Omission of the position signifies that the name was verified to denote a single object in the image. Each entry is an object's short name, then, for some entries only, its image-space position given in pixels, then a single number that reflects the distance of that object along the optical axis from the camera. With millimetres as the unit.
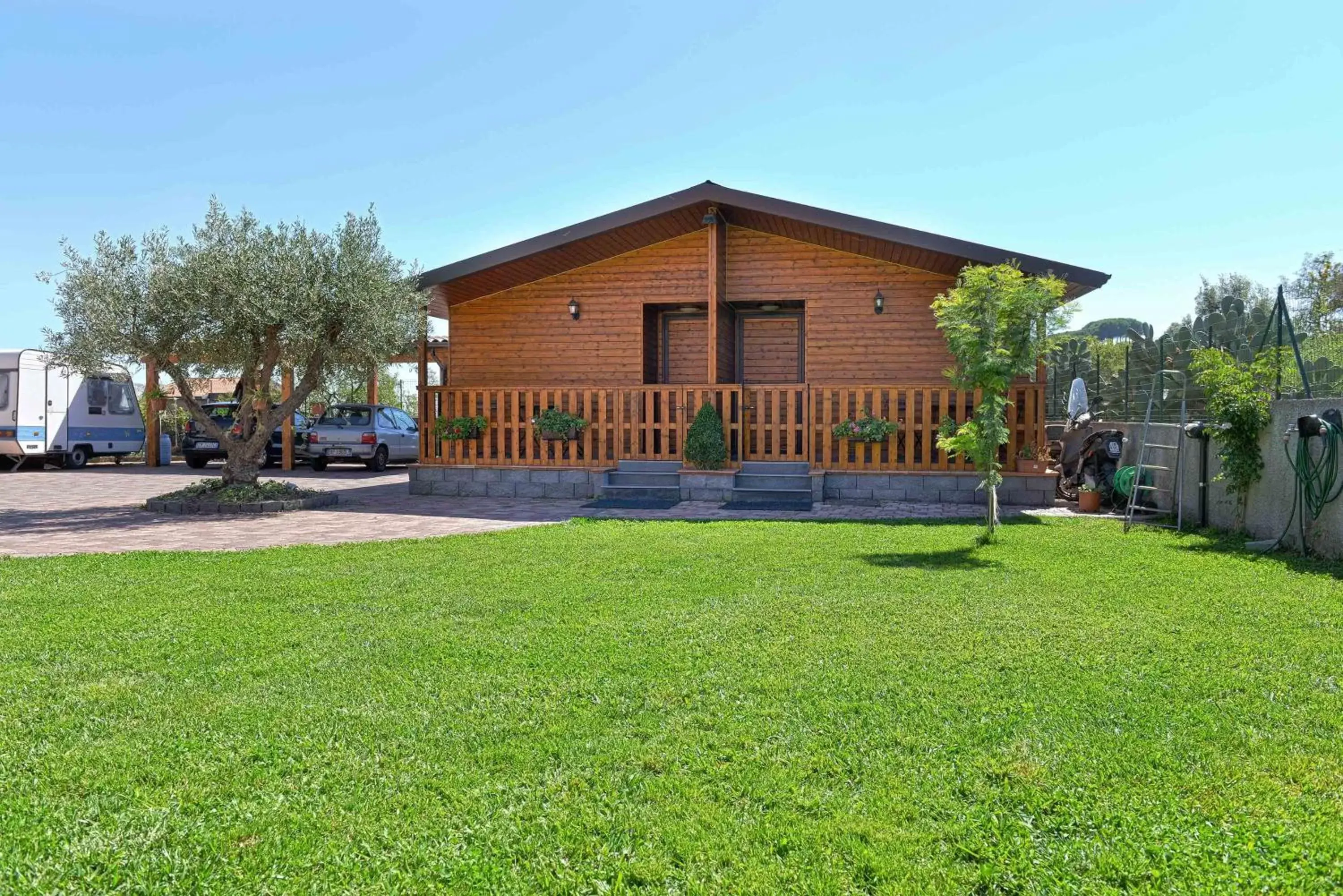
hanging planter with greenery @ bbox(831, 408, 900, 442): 11805
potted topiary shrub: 11930
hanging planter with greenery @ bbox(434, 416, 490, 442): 13164
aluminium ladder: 9094
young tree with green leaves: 7617
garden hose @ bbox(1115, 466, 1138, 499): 10344
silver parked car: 19766
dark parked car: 19531
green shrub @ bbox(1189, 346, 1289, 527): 8023
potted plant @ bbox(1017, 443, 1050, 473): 11555
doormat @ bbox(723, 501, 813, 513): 10938
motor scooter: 11281
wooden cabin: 12156
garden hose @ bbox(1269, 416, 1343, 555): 6863
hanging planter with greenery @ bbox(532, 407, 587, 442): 12672
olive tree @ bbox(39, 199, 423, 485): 10367
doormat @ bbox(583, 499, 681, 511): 11094
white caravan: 18719
